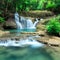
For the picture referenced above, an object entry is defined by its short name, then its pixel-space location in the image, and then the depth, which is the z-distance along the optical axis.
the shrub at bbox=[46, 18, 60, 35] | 5.43
